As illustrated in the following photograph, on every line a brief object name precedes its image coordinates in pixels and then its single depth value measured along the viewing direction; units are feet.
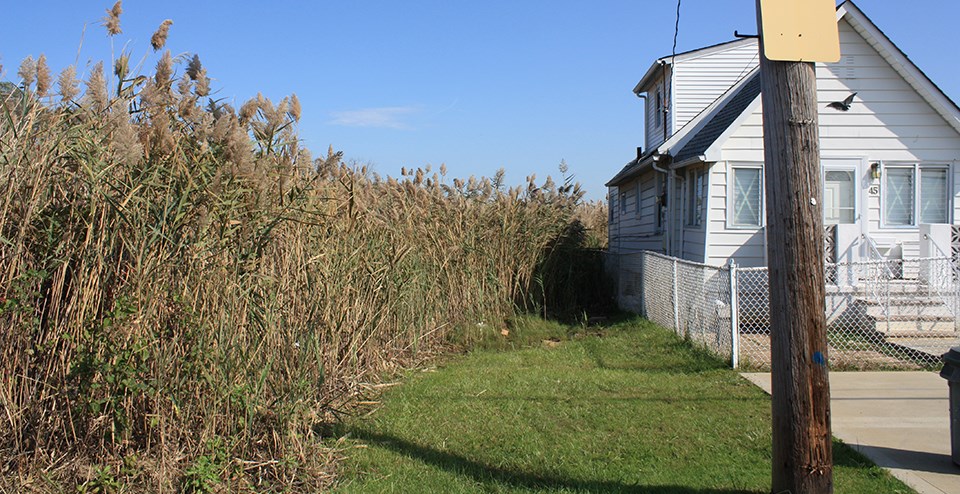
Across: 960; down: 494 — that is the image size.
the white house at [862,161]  41.86
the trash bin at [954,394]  16.89
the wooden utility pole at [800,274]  13.43
